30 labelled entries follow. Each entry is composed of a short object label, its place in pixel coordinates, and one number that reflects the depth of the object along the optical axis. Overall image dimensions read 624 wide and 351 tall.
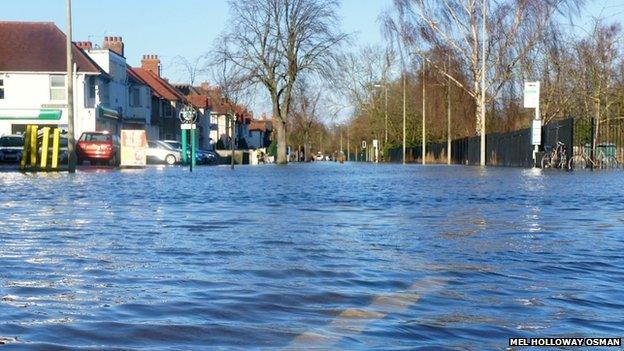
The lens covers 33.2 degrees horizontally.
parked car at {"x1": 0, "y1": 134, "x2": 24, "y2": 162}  47.66
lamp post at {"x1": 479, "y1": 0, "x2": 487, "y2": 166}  48.59
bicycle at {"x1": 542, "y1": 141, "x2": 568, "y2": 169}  37.59
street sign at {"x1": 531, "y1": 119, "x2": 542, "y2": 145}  39.66
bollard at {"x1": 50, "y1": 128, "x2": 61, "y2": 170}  33.38
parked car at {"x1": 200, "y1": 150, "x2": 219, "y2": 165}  61.35
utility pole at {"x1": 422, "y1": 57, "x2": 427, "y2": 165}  69.74
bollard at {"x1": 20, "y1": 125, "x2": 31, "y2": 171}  33.78
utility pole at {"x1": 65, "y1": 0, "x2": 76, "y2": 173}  31.59
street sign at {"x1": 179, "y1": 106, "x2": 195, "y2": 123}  45.00
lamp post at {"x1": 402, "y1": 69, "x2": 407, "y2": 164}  76.60
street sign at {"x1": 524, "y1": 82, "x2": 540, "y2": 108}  41.47
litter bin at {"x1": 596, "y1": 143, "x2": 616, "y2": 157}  38.19
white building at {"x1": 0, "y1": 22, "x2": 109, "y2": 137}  59.94
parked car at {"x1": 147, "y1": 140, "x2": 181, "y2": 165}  54.69
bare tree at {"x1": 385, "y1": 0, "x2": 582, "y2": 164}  48.59
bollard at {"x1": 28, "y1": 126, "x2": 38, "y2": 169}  34.03
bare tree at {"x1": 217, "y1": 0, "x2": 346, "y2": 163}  62.62
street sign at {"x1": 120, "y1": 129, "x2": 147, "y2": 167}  42.91
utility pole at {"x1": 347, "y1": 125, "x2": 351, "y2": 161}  135.20
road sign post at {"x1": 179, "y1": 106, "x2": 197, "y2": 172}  44.56
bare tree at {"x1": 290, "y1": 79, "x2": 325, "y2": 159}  64.75
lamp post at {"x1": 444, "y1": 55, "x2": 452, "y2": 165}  52.02
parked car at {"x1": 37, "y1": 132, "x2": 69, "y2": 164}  40.06
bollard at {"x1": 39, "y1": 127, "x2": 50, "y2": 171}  33.84
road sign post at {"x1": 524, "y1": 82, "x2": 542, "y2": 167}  39.84
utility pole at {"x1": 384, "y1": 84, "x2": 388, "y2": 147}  92.65
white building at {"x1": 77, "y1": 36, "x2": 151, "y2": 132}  66.00
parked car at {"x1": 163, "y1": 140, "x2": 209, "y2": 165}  59.28
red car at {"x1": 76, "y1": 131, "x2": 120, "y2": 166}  42.25
